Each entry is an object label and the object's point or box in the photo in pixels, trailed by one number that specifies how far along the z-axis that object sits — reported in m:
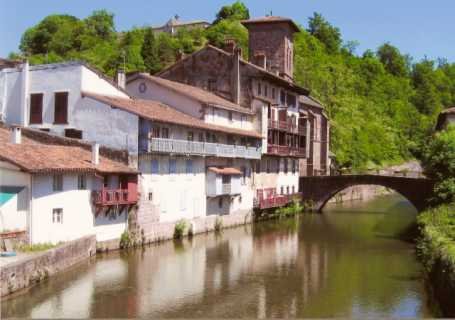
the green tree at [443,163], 43.35
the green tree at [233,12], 126.50
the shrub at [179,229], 41.87
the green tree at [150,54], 97.88
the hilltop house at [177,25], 134.00
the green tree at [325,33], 139.88
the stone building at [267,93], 55.62
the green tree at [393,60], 153.12
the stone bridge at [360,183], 58.00
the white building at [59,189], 29.34
